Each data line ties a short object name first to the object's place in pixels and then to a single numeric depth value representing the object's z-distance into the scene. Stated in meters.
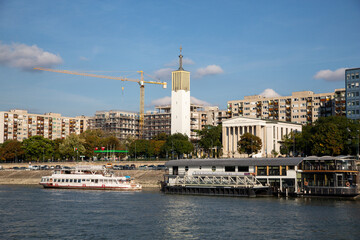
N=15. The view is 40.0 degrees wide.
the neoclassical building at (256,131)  177.88
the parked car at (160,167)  140.61
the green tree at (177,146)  182.62
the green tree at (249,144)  160.00
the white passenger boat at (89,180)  116.69
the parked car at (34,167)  166.88
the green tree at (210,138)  185.88
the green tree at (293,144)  153.88
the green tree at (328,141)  129.12
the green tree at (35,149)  198.25
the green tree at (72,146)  191.12
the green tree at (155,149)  194.88
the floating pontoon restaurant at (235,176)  96.62
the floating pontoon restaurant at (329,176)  90.69
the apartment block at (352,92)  168.88
